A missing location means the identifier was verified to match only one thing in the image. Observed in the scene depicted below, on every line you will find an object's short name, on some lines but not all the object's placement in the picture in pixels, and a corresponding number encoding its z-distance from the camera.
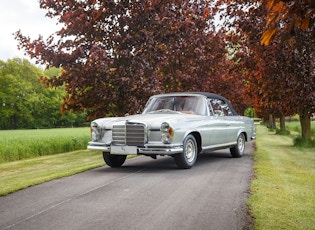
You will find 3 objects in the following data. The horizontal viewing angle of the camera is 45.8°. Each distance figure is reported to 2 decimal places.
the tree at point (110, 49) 13.19
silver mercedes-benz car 8.41
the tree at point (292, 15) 2.91
